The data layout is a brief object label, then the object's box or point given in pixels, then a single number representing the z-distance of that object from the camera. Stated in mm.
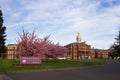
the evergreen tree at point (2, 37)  25059
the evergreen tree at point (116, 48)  42213
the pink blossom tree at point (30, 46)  19498
